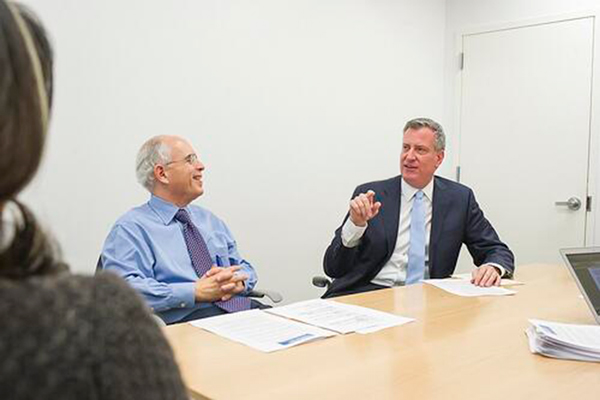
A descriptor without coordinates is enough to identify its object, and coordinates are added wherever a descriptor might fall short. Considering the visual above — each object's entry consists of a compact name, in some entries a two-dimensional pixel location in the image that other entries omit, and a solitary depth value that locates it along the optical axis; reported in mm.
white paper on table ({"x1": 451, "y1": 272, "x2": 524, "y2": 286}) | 2417
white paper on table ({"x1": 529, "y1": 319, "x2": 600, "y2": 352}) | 1466
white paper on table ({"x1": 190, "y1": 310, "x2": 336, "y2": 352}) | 1521
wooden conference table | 1211
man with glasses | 2217
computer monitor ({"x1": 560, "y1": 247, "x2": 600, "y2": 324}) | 1804
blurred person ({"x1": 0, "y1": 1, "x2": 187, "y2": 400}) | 482
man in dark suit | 2699
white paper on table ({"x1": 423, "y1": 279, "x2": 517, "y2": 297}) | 2201
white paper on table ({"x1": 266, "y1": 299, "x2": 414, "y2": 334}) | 1692
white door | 3910
